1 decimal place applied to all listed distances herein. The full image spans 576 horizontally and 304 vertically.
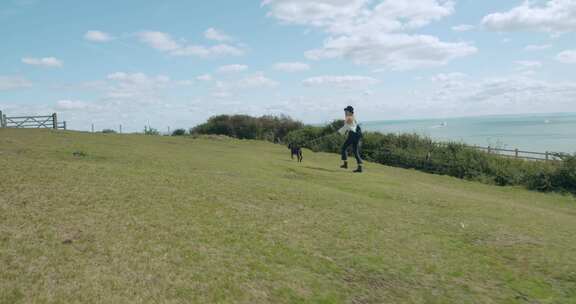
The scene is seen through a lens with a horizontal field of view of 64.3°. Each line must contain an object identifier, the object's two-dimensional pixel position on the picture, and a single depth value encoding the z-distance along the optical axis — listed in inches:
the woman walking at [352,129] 621.3
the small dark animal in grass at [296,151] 739.4
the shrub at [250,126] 2001.7
